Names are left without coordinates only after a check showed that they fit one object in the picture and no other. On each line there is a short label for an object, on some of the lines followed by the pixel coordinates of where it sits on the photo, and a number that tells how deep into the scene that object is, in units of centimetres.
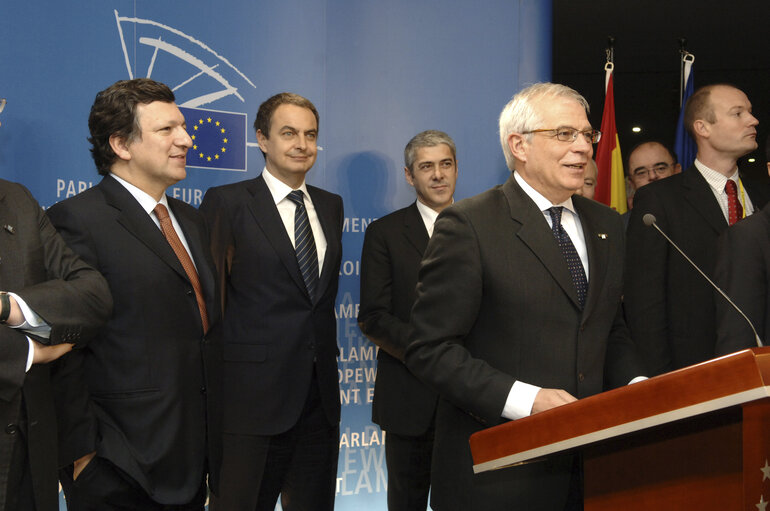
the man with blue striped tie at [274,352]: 293
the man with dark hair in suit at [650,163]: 462
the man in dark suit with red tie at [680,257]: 334
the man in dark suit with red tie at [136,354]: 218
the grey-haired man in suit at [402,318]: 341
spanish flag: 515
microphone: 210
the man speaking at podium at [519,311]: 190
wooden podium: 116
